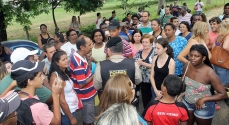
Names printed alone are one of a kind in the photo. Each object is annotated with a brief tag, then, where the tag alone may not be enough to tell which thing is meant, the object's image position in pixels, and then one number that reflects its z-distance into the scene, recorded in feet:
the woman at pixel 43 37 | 24.88
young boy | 8.83
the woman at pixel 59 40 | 19.82
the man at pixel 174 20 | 21.91
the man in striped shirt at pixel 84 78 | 11.69
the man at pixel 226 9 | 25.71
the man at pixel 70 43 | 17.61
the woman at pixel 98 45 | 15.30
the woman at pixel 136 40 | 16.98
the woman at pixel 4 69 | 11.15
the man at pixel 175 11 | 44.09
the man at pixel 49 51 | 13.71
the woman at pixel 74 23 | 39.45
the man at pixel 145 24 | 21.61
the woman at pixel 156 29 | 18.14
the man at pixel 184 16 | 28.94
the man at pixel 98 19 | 41.51
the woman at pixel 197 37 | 13.14
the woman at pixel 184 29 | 18.21
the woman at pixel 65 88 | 10.28
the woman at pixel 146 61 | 14.02
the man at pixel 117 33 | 14.61
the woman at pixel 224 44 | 13.67
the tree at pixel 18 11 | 26.68
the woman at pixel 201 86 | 10.11
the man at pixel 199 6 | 51.18
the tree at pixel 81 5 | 33.13
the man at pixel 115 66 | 10.09
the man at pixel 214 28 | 17.19
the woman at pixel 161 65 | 12.28
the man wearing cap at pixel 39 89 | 9.42
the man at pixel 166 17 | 29.89
